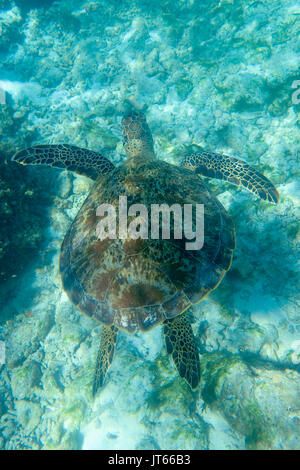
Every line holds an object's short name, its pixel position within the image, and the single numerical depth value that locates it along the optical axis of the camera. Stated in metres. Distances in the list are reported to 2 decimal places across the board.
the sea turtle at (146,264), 2.33
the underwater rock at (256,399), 2.45
